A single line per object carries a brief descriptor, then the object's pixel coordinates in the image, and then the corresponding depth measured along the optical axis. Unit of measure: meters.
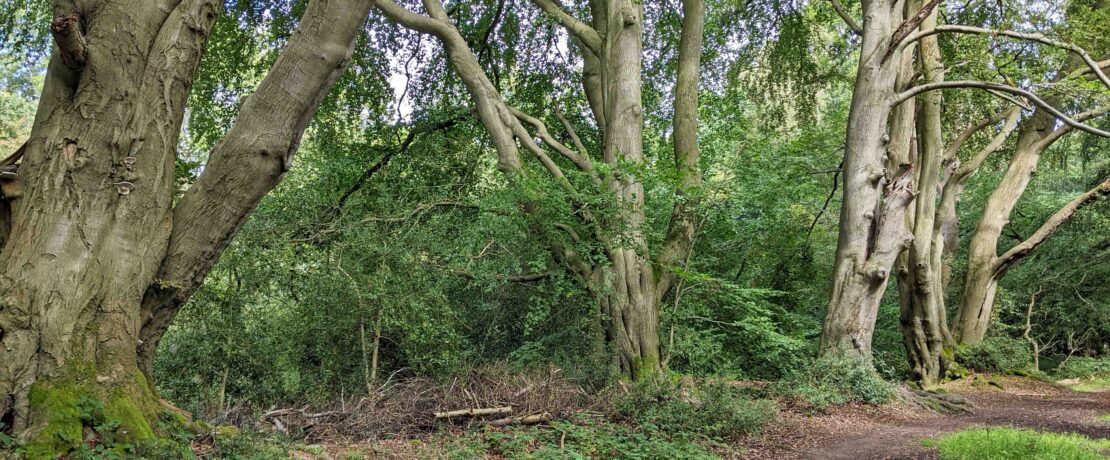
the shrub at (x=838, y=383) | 9.80
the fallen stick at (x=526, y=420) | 6.68
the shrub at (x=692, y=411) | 7.10
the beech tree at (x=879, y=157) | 11.01
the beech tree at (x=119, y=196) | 4.06
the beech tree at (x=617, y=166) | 8.84
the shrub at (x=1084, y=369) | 15.32
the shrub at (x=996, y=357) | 13.84
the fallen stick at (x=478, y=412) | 6.59
